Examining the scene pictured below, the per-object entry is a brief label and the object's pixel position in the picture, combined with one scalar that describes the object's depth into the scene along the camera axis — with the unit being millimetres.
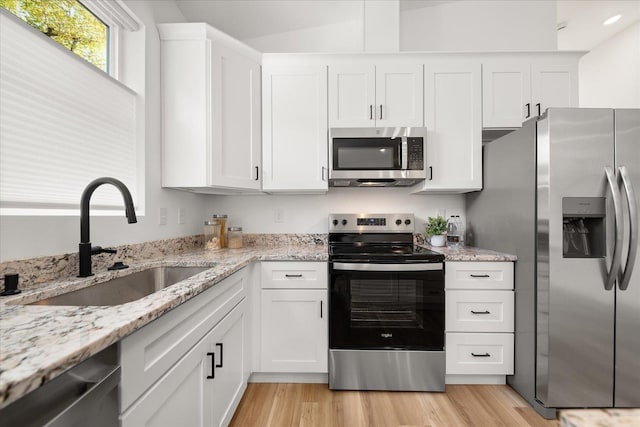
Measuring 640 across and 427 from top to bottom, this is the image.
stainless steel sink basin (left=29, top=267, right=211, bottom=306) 1147
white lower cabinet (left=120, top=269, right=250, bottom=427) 813
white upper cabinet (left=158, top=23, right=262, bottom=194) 2025
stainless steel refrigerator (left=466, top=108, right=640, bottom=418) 1648
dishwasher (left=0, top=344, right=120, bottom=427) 528
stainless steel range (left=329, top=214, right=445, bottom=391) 1938
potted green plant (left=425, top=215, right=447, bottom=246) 2414
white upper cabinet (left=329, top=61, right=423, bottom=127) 2279
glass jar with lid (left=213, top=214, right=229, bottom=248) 2488
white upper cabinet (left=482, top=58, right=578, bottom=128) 2252
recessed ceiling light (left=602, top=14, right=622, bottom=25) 2936
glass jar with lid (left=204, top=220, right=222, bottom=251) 2434
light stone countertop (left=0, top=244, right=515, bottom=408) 509
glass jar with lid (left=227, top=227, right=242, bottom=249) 2445
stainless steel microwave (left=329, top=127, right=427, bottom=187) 2213
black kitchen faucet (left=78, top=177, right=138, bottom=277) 1199
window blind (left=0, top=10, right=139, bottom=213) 1134
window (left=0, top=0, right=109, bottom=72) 1243
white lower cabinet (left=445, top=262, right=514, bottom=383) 1973
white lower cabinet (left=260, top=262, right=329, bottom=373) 2012
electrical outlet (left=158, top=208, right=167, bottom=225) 2020
